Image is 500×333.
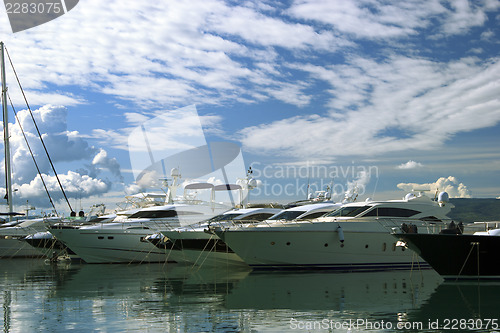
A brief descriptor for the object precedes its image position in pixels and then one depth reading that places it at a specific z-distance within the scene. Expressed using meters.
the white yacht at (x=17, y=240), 36.97
